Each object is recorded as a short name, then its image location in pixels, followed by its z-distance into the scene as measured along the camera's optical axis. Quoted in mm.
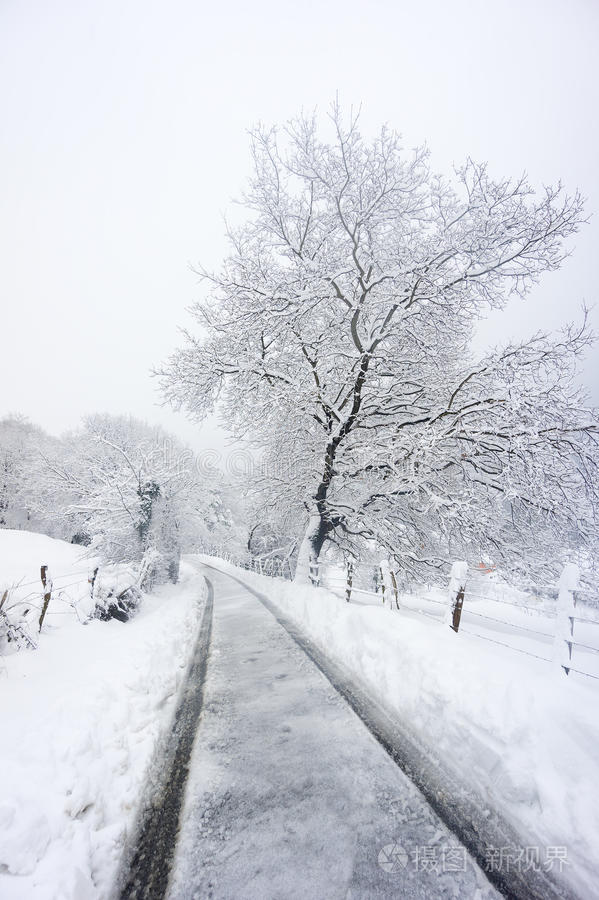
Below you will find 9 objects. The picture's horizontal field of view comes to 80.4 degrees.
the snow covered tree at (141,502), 16016
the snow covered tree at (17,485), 34312
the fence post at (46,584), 6350
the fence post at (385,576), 7533
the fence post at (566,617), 4125
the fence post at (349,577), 9412
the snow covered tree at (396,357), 7016
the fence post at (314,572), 10328
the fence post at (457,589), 5609
